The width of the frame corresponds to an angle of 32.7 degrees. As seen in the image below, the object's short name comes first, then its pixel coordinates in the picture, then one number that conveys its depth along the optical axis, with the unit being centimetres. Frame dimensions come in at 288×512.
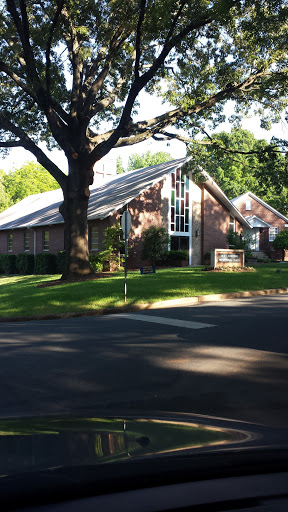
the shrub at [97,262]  2817
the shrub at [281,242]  4534
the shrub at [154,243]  3144
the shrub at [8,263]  3819
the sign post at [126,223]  1611
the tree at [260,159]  2341
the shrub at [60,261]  3216
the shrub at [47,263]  3300
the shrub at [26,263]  3559
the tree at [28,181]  8512
